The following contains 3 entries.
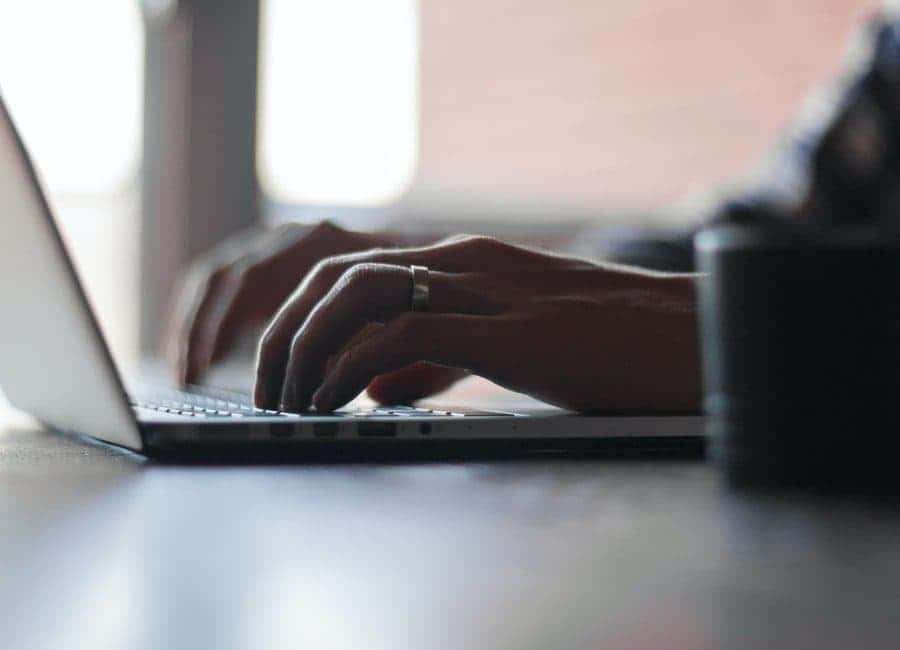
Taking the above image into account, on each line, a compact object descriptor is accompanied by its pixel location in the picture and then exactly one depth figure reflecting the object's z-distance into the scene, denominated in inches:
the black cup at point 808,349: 14.5
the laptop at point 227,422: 21.9
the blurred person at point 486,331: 26.9
